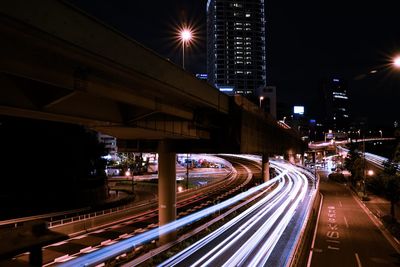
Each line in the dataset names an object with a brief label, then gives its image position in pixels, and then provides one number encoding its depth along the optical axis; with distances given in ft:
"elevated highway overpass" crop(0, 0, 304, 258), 24.95
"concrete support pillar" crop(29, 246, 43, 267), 14.98
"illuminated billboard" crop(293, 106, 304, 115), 615.98
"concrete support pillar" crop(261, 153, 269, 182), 160.41
